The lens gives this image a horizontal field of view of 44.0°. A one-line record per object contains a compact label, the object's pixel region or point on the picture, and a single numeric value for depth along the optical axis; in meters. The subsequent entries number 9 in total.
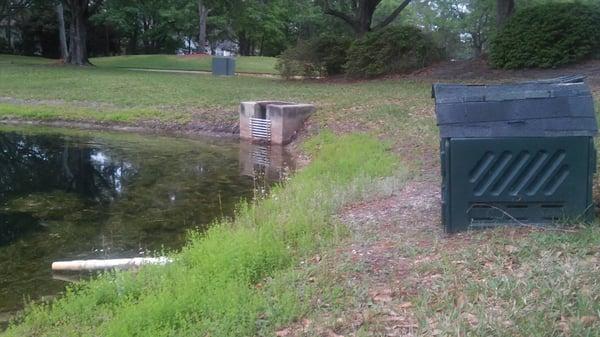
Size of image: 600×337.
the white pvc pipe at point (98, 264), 7.13
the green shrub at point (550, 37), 21.36
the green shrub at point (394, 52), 25.56
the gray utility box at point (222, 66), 32.44
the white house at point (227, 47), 67.89
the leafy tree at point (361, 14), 29.97
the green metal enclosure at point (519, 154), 5.77
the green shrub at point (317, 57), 27.45
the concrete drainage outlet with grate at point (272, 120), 16.86
